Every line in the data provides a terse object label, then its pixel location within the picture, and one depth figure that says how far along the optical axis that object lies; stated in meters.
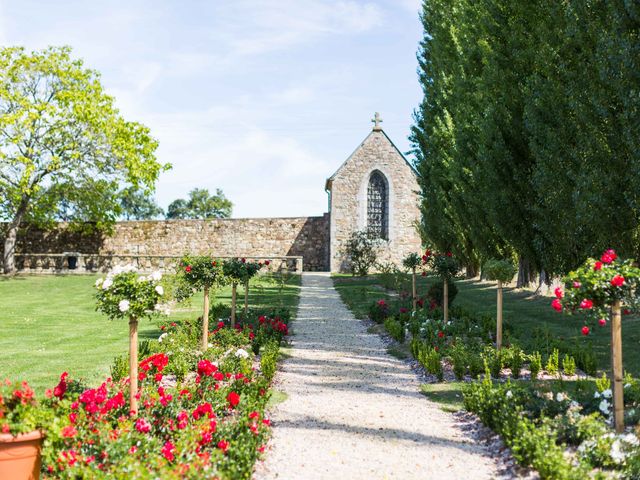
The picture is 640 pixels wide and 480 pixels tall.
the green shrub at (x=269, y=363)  7.05
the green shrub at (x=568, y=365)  7.28
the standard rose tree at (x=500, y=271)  8.96
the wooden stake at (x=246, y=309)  11.20
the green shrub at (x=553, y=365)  7.02
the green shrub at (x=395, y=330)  10.30
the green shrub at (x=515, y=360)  7.41
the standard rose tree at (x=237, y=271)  9.93
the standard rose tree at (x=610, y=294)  4.86
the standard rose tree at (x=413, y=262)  13.31
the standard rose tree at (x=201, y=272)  8.61
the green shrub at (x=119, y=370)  6.59
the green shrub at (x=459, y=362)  7.45
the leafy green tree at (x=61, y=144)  25.22
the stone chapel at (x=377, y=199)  30.67
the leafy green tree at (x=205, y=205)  57.16
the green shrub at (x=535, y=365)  7.18
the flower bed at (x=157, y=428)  3.88
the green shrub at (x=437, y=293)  12.97
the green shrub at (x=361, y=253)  27.38
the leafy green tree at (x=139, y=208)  61.59
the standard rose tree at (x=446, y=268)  11.43
